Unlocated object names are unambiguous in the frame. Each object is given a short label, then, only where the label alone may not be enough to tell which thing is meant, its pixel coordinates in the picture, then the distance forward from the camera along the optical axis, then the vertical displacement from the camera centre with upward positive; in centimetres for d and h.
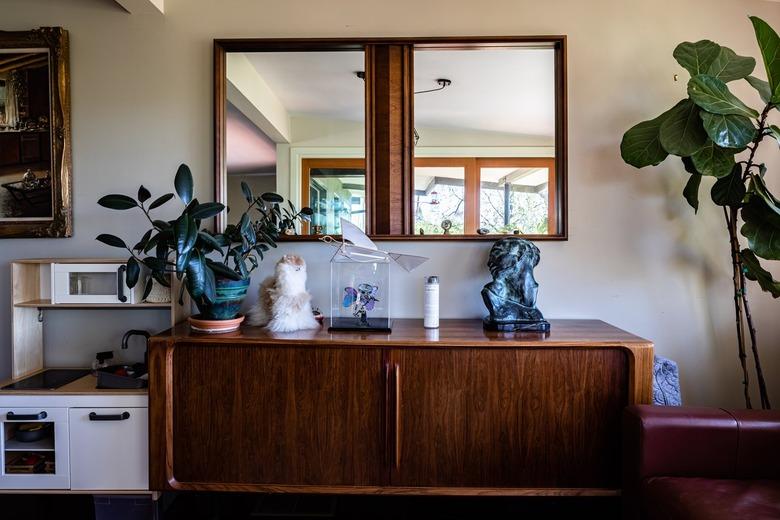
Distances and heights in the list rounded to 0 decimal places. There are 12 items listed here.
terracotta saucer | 170 -29
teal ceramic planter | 172 -19
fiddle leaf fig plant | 155 +46
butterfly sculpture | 187 -19
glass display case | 188 -15
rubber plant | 153 +5
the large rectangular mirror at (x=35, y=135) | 206 +63
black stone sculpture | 180 -14
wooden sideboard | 161 -61
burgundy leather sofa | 139 -67
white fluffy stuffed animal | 174 -19
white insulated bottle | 182 -20
